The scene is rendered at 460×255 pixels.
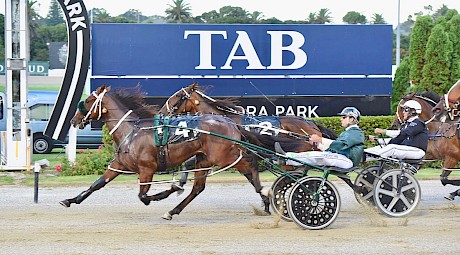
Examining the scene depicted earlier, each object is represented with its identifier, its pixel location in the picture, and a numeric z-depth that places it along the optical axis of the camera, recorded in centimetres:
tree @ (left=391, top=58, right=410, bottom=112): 2542
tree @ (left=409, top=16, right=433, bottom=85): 2225
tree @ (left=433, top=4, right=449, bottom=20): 8851
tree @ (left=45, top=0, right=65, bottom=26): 9462
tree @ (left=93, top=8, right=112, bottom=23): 7070
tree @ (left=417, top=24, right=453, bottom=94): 2148
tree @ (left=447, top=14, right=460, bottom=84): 2158
